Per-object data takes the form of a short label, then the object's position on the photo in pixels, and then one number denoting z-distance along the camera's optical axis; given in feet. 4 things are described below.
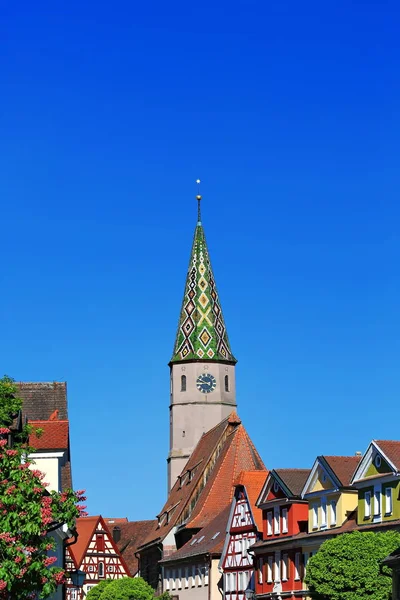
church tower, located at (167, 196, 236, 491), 339.98
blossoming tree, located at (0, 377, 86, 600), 84.02
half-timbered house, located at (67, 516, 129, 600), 350.23
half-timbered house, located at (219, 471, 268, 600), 199.62
